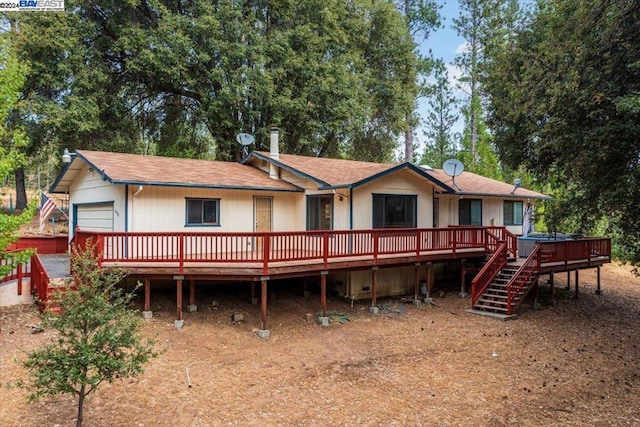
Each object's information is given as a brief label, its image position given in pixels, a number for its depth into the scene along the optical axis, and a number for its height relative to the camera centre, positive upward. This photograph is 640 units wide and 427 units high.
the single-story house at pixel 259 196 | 12.34 +0.62
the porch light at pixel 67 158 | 13.70 +1.87
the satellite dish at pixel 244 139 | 18.40 +3.36
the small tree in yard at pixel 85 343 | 5.48 -1.75
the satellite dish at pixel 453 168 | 16.59 +1.87
